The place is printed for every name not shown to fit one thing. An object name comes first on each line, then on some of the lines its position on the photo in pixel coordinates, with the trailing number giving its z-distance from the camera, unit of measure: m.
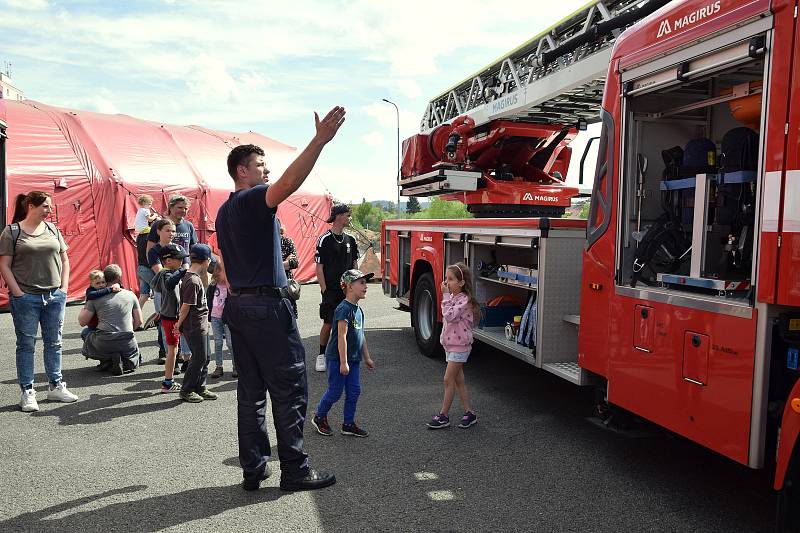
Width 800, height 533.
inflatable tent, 12.32
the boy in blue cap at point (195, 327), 5.82
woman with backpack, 5.35
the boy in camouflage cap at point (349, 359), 4.89
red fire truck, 2.97
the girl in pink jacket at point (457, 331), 5.14
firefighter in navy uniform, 3.71
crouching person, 6.88
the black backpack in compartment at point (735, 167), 3.46
